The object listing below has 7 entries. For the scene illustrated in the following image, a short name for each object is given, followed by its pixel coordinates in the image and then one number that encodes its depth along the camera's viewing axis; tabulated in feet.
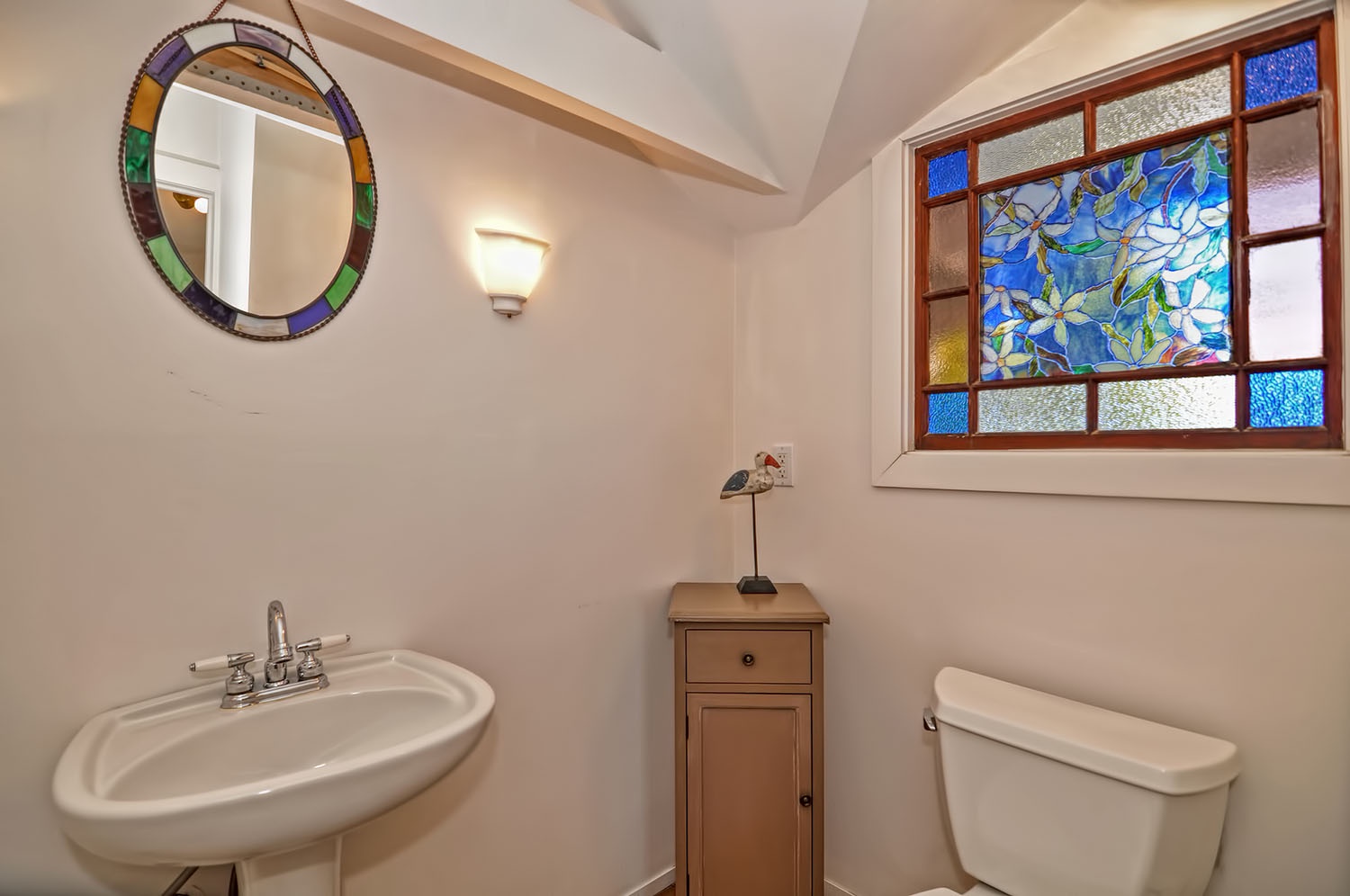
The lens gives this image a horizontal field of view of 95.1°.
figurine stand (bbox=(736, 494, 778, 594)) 5.98
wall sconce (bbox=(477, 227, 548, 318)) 4.86
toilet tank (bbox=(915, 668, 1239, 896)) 3.51
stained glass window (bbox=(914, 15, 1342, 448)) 3.86
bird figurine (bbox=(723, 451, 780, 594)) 5.88
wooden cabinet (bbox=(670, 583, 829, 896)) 5.30
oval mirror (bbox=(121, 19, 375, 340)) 3.61
